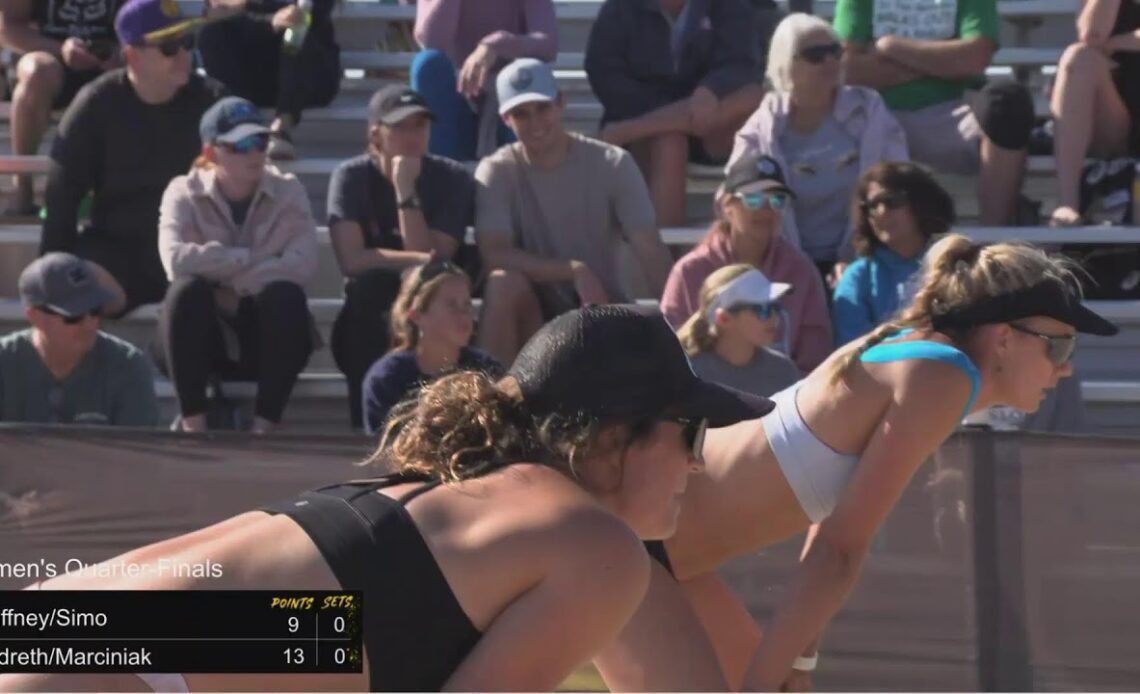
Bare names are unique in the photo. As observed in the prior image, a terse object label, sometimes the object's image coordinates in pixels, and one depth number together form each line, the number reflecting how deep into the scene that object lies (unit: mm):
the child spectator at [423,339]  12781
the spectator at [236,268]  13961
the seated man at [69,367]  13172
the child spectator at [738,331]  12828
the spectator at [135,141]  15367
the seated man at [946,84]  15391
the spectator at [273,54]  16953
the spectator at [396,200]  14555
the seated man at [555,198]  14742
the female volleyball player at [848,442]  7391
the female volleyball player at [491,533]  4910
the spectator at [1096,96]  15398
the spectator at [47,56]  17062
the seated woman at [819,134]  15102
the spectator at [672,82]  16047
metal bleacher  14797
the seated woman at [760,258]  13937
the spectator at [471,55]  16250
